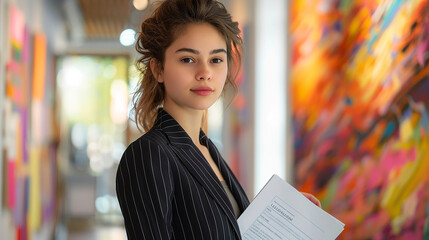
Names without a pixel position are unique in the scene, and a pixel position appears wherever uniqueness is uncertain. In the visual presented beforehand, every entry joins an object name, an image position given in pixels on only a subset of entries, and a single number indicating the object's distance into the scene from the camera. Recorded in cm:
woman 133
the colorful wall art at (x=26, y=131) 414
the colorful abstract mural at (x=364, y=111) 216
